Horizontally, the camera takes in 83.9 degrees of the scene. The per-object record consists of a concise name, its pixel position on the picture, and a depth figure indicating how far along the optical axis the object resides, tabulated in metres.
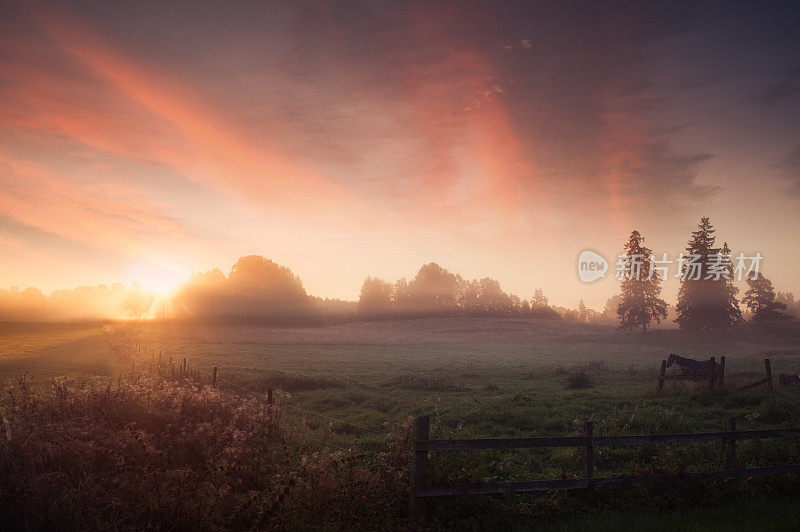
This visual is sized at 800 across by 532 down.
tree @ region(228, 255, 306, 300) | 96.75
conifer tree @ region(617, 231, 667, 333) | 64.38
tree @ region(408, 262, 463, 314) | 114.75
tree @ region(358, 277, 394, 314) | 106.34
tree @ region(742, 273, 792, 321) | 70.25
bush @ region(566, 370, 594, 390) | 25.14
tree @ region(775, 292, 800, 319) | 145.23
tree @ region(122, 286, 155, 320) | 81.19
